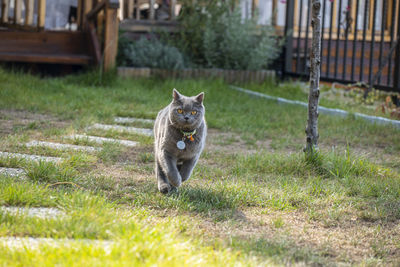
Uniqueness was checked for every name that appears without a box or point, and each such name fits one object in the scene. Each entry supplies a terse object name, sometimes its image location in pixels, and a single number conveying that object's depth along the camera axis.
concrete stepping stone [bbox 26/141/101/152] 8.00
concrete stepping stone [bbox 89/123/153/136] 9.72
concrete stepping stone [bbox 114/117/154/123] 10.70
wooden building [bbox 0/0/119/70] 14.86
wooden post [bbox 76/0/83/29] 17.67
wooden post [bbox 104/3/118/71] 14.68
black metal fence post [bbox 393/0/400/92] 12.73
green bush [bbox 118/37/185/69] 16.03
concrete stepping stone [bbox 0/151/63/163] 6.93
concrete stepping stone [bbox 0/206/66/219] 4.68
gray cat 6.14
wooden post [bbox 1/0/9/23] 15.50
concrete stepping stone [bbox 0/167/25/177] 6.23
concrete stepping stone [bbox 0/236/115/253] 4.00
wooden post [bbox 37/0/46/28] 14.97
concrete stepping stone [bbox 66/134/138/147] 8.73
